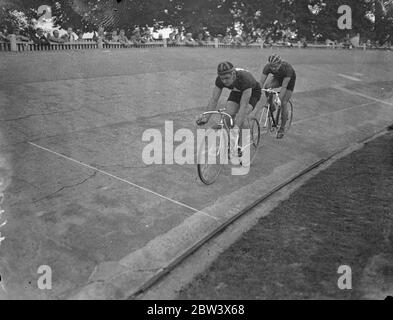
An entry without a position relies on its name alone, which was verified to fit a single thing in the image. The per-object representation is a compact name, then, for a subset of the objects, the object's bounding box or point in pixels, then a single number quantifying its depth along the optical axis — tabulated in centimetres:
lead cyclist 604
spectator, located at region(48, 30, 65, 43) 1730
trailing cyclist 817
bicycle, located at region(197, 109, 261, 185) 594
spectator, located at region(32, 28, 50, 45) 1667
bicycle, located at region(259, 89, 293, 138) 878
